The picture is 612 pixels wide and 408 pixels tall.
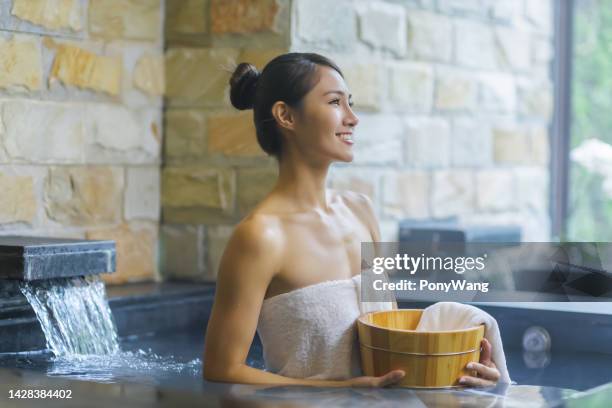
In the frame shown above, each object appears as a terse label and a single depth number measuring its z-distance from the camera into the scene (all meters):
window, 8.12
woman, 3.56
